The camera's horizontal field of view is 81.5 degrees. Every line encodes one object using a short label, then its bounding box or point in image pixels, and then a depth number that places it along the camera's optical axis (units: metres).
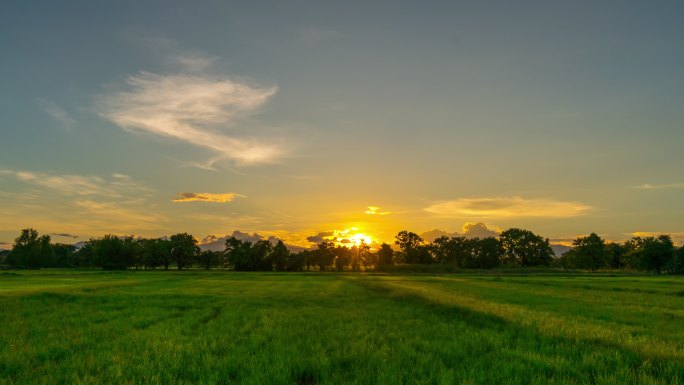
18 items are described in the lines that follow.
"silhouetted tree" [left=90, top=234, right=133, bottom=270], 155.62
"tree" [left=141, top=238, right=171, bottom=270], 162.50
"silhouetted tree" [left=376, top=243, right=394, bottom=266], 187.50
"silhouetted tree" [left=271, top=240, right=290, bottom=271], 160.12
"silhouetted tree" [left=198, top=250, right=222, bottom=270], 174.75
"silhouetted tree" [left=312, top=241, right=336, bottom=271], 188.50
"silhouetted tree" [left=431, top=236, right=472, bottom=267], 188.38
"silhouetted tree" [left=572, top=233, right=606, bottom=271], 163.88
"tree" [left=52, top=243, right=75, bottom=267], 177.88
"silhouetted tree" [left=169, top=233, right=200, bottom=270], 167.25
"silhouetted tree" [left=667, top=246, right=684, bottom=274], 129.75
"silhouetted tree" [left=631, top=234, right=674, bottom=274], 131.00
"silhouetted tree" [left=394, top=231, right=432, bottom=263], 185.62
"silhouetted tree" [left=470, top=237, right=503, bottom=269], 179.25
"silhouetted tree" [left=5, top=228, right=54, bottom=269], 163.50
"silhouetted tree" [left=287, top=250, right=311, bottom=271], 166.12
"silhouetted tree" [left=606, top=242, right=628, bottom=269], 171.59
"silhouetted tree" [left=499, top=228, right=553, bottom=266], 190.00
